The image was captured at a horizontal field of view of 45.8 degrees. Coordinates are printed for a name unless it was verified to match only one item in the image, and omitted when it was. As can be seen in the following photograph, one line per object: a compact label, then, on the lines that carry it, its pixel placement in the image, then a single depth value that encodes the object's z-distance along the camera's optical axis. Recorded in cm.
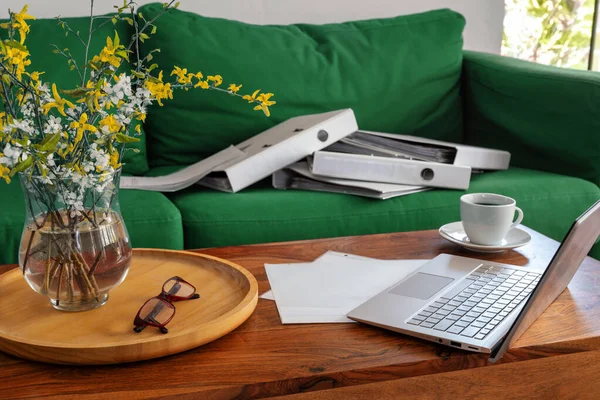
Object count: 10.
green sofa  161
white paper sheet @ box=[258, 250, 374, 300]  115
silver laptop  82
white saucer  117
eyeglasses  85
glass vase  83
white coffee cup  116
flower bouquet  78
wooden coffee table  74
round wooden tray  78
